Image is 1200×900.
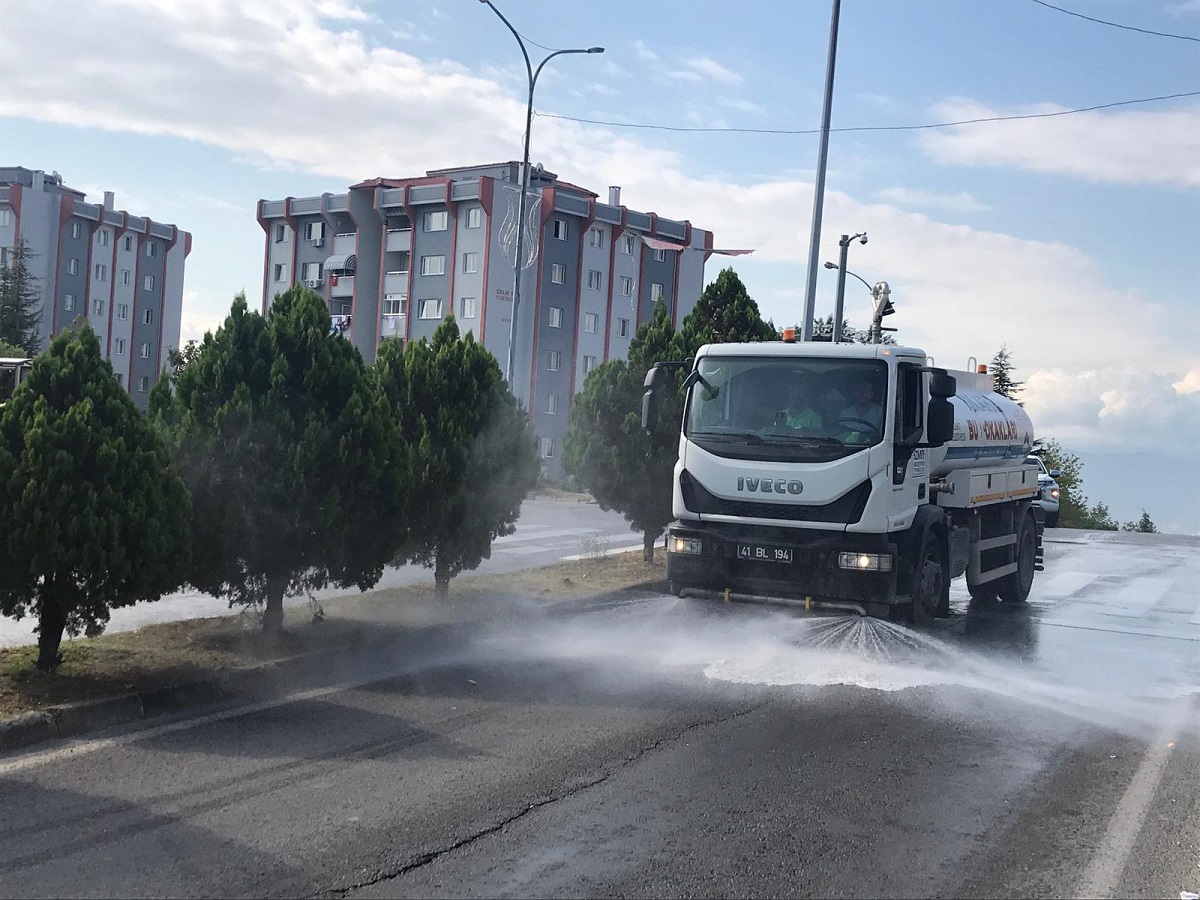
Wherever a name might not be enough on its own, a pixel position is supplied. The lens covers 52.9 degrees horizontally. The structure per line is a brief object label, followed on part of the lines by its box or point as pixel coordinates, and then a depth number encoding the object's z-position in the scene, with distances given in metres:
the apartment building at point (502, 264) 60.84
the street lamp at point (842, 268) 34.28
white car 26.08
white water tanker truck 9.88
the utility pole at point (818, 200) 19.09
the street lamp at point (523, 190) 26.44
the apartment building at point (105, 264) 76.69
